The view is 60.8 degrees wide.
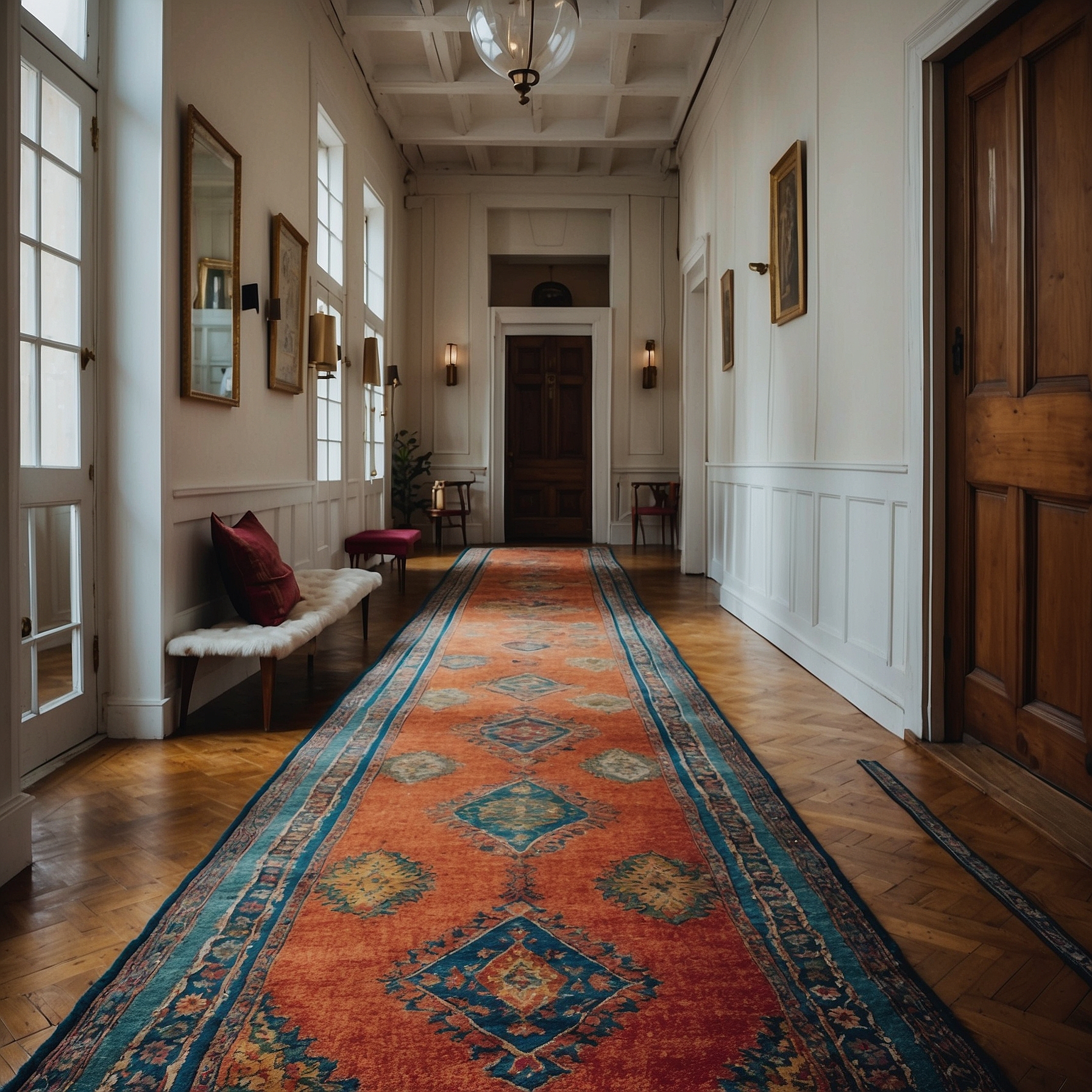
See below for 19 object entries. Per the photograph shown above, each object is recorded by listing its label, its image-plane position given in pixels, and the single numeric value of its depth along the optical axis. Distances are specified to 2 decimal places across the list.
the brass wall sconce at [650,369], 11.60
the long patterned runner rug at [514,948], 1.55
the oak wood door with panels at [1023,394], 2.69
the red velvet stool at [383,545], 7.26
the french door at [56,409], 3.08
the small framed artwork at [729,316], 7.09
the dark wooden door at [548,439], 12.52
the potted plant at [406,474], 11.15
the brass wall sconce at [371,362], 8.42
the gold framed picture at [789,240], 5.00
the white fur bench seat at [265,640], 3.64
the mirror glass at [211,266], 3.85
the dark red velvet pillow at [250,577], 3.99
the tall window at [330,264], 7.07
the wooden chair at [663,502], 11.21
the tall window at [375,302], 9.30
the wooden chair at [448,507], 10.31
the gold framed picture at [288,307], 5.34
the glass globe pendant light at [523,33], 4.05
